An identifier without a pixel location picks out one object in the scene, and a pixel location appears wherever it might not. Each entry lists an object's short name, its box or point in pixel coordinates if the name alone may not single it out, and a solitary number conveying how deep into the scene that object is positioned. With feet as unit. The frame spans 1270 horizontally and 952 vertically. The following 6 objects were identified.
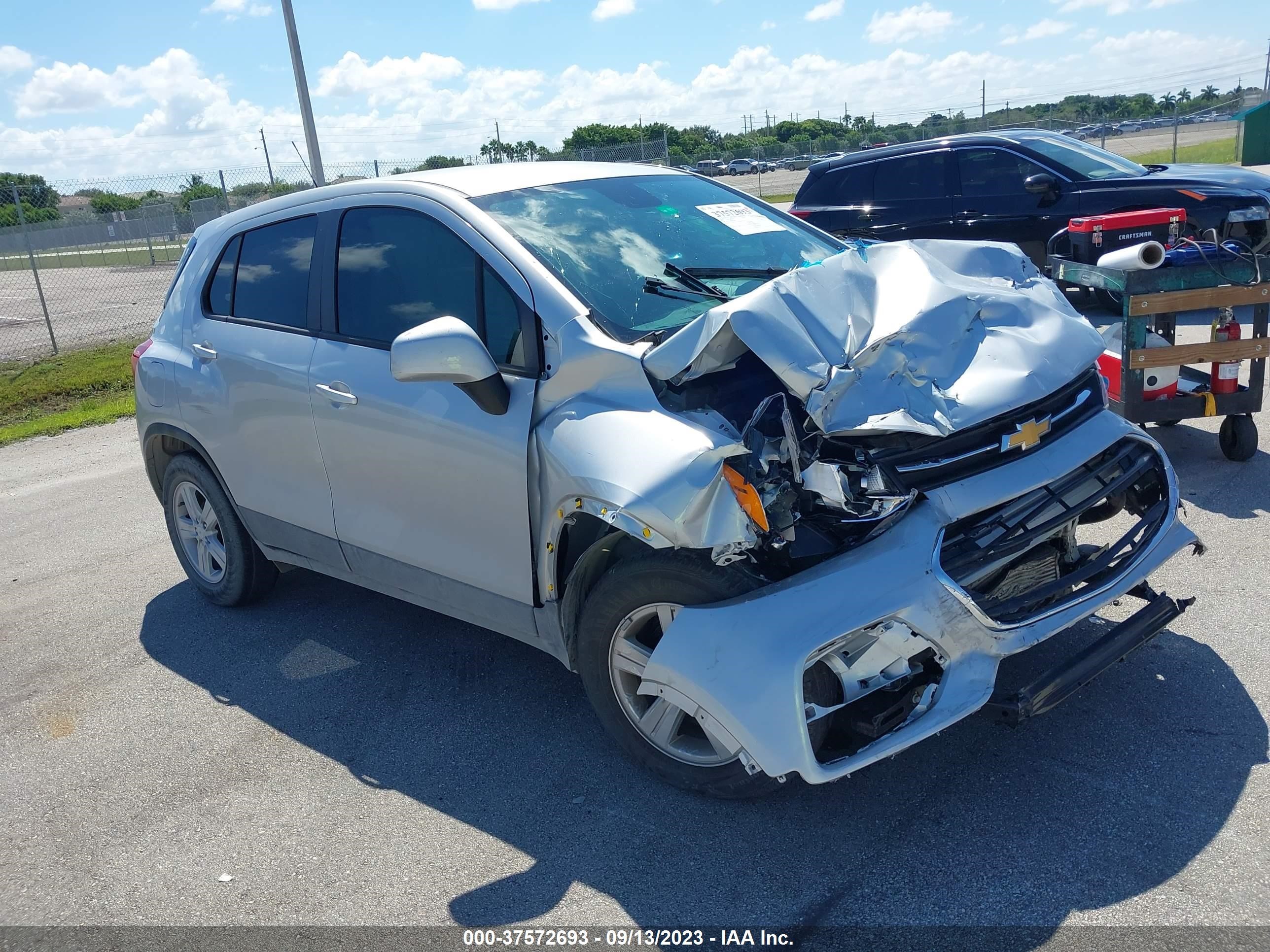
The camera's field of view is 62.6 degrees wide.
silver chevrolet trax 9.51
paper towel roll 17.56
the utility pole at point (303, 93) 44.83
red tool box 22.00
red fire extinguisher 18.57
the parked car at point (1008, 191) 31.91
